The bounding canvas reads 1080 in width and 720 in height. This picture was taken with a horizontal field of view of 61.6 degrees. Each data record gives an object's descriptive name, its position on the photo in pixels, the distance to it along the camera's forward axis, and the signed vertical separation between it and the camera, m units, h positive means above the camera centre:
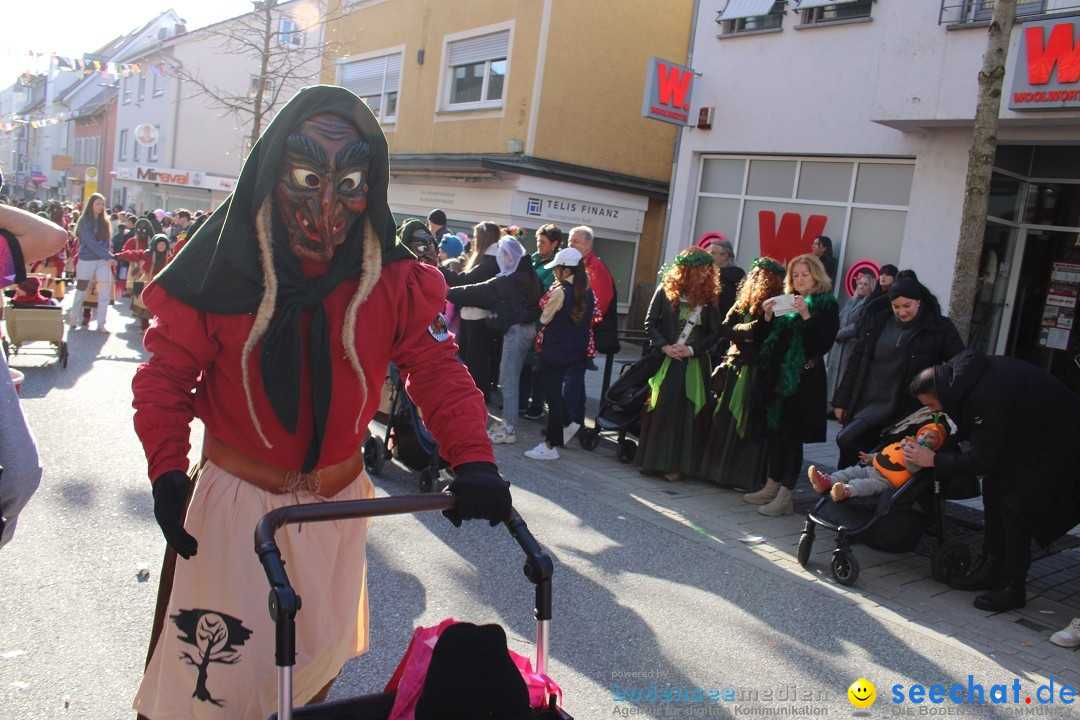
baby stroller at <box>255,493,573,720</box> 1.84 -0.72
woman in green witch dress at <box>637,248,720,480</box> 7.49 -0.65
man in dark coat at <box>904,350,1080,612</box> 5.14 -0.69
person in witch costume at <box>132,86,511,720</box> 2.27 -0.42
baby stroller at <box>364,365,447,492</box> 6.71 -1.50
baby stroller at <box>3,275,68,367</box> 9.82 -1.35
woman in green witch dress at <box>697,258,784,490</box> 7.16 -0.87
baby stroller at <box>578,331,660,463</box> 8.20 -1.15
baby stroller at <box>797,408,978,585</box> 5.58 -1.33
